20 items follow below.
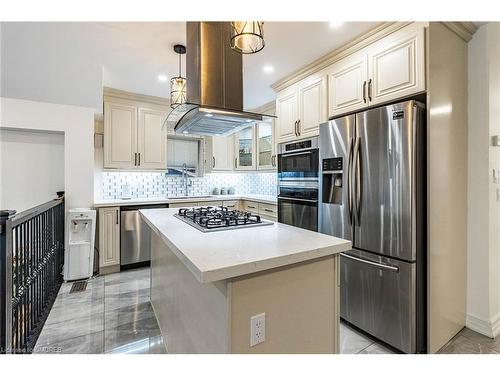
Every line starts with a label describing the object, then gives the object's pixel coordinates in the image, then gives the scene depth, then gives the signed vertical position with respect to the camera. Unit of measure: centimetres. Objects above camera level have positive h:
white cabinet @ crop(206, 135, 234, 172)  458 +61
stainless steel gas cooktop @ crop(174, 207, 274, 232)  161 -23
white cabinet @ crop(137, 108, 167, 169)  387 +71
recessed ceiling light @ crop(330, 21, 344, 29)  205 +131
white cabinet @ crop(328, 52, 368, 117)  218 +93
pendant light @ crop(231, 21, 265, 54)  134 +82
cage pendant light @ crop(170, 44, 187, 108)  238 +91
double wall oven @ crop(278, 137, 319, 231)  263 +4
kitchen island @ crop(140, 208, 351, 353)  101 -46
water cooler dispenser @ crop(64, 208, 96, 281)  313 -71
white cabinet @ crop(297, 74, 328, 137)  260 +86
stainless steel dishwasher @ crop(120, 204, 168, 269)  345 -72
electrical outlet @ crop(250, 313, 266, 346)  105 -59
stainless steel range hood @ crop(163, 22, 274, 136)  178 +77
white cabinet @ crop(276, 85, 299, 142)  297 +89
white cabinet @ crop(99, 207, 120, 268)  333 -66
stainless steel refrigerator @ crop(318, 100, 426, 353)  175 -24
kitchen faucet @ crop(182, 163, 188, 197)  455 +14
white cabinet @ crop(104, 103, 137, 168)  361 +74
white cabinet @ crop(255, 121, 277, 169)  390 +66
